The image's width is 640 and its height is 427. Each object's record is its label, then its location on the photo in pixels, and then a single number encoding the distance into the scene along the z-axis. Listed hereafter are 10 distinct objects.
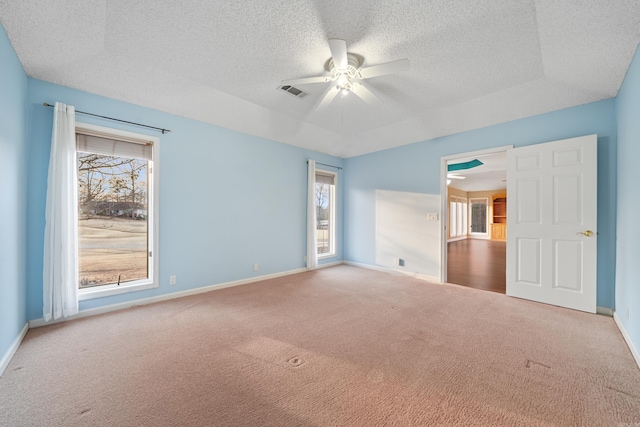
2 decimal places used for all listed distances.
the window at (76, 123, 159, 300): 3.04
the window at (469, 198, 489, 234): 12.27
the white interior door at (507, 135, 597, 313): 2.98
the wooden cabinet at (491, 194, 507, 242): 11.57
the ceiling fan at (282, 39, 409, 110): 2.17
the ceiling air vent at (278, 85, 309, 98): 3.23
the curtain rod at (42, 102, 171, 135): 2.64
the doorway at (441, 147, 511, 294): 4.38
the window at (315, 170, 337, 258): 5.72
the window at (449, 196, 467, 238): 11.02
